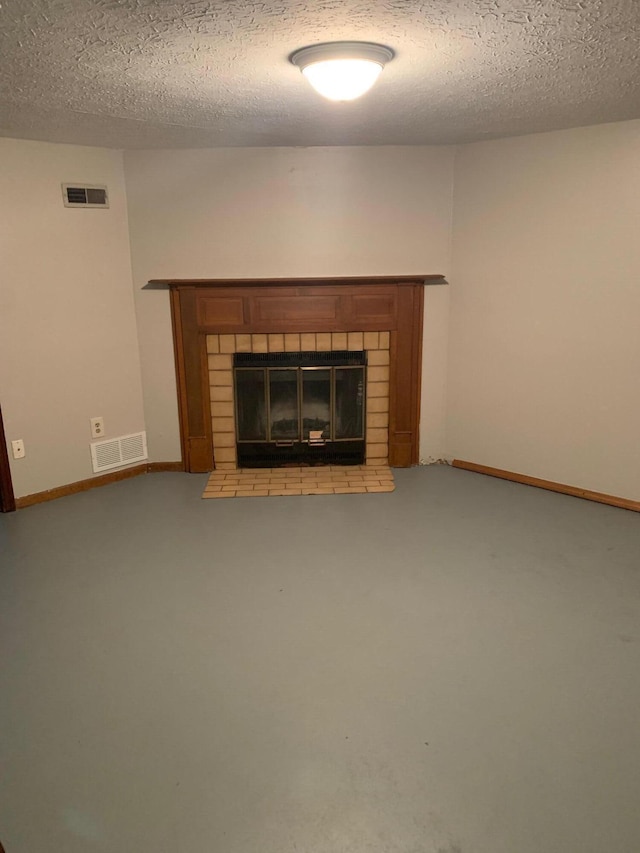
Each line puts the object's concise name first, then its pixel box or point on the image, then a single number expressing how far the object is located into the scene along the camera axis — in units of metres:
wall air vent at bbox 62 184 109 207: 3.59
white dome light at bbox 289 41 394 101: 2.05
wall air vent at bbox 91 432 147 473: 3.98
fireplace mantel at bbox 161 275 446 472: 3.96
